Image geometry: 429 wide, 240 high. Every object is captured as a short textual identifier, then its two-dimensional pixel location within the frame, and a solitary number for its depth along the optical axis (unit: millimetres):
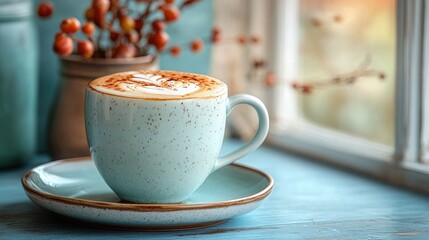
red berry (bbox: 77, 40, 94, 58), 829
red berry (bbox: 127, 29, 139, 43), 865
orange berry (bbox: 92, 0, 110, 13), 828
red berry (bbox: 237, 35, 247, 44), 940
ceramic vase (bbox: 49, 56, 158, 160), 863
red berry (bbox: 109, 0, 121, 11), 852
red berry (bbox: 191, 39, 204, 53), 894
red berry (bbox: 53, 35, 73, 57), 813
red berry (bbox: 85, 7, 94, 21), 844
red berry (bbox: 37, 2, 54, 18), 861
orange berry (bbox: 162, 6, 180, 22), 845
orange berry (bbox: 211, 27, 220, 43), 926
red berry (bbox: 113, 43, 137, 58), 871
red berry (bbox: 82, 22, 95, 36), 824
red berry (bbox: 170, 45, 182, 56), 898
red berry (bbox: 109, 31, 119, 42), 864
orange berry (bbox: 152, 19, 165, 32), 857
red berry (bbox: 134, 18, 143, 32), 858
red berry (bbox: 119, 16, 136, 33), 850
